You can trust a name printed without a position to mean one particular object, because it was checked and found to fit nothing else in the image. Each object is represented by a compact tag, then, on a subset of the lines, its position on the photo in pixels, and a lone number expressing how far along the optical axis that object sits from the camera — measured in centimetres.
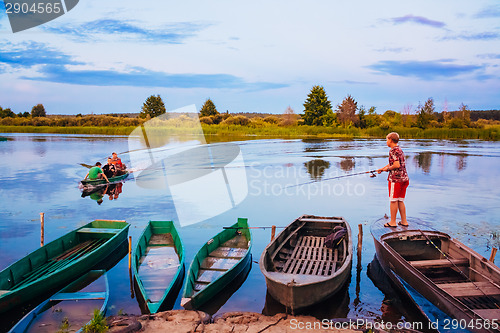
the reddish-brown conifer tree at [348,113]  6964
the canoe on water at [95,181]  1970
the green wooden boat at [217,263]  741
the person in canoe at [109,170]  2156
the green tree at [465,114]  6843
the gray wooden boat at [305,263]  691
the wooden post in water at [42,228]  986
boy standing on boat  947
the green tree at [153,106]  9106
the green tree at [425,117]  6700
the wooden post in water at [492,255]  854
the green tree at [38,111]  9844
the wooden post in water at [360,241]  970
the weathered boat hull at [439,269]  632
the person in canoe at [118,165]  2272
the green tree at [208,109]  8425
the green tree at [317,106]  6806
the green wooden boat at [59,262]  730
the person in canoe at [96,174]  1998
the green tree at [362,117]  6888
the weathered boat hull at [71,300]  662
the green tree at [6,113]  9356
